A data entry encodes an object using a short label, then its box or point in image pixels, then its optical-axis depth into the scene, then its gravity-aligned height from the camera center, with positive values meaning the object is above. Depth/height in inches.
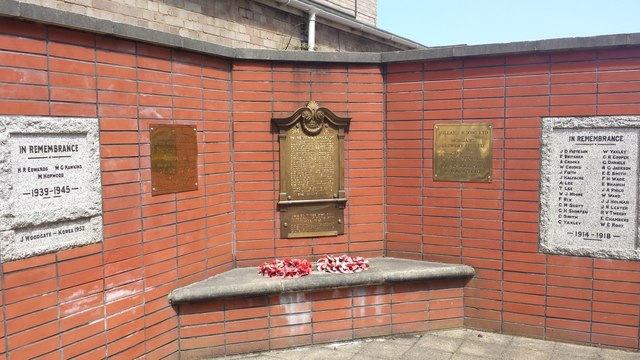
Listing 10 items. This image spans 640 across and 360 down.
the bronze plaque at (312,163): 208.1 -3.5
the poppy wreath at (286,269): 191.0 -46.8
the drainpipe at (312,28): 386.6 +105.3
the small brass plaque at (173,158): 168.9 -0.9
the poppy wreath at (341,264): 197.6 -46.5
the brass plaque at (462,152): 199.6 +1.2
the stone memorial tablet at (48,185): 124.8 -8.3
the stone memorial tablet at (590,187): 177.5 -12.6
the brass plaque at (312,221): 210.2 -29.7
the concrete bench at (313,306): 178.9 -61.1
